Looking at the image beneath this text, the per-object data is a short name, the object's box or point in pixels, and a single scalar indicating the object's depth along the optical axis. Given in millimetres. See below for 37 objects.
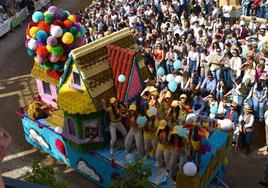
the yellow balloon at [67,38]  11680
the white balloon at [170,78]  13577
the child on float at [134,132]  10672
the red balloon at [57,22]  11977
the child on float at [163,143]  9922
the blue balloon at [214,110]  12148
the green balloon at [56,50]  11695
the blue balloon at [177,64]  14102
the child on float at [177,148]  9711
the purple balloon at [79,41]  12234
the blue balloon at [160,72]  13785
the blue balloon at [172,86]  13078
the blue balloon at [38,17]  12180
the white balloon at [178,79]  13547
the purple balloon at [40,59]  11964
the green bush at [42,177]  7452
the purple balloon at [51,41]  11555
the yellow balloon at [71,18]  12317
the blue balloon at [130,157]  10721
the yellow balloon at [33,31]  11977
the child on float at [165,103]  11091
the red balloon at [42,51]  11812
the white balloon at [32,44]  11984
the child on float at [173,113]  10648
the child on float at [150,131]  10438
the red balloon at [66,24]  12023
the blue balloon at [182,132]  9540
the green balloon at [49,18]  12008
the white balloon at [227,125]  10344
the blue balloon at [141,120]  10292
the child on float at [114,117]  10789
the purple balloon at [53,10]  12112
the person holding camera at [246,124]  11820
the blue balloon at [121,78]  10859
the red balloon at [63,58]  11970
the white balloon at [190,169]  9102
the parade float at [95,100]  10047
